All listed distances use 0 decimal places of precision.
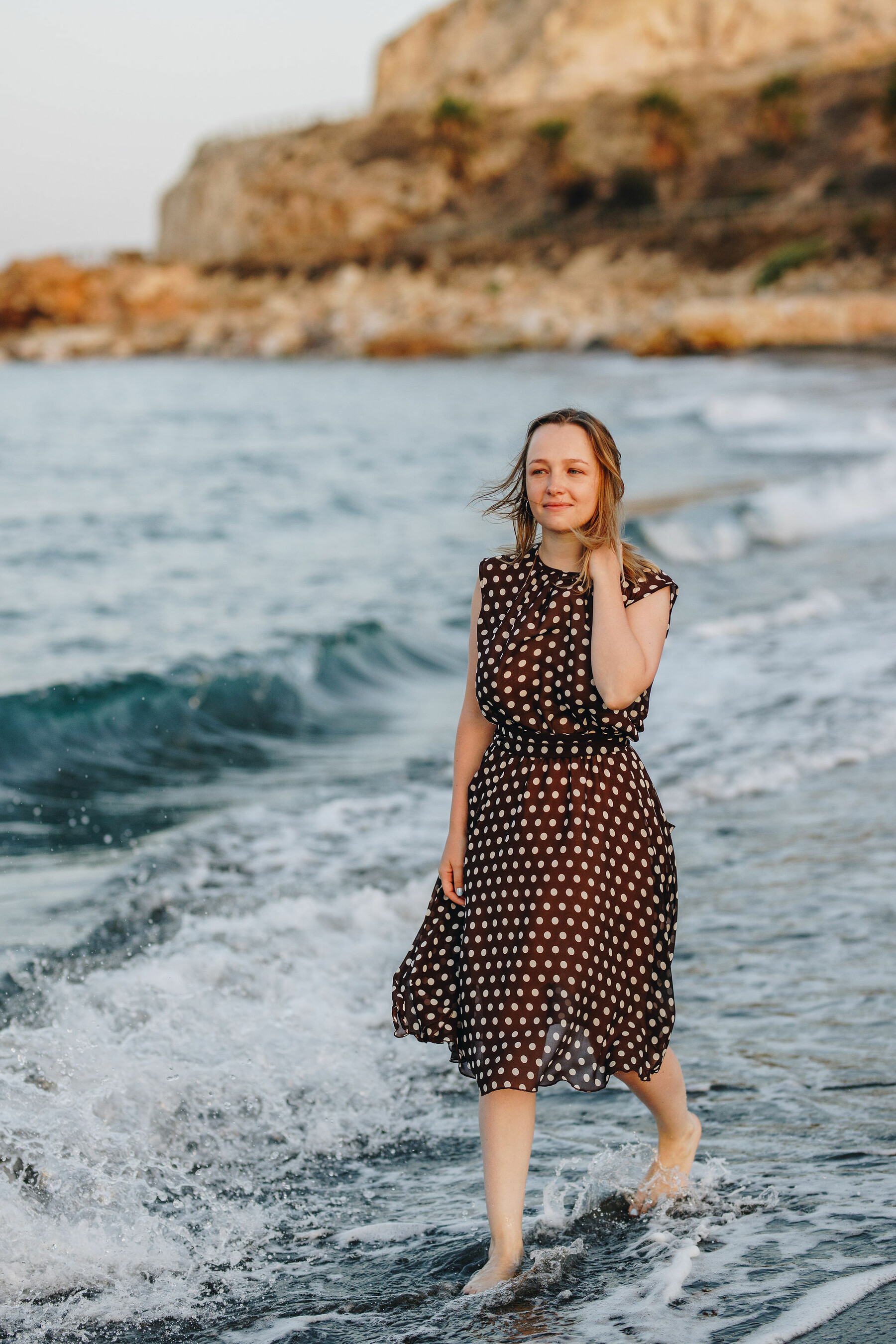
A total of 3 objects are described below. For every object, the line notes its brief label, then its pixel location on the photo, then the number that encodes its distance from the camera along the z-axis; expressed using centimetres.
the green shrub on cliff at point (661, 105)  7069
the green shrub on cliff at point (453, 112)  7919
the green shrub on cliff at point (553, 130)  7406
